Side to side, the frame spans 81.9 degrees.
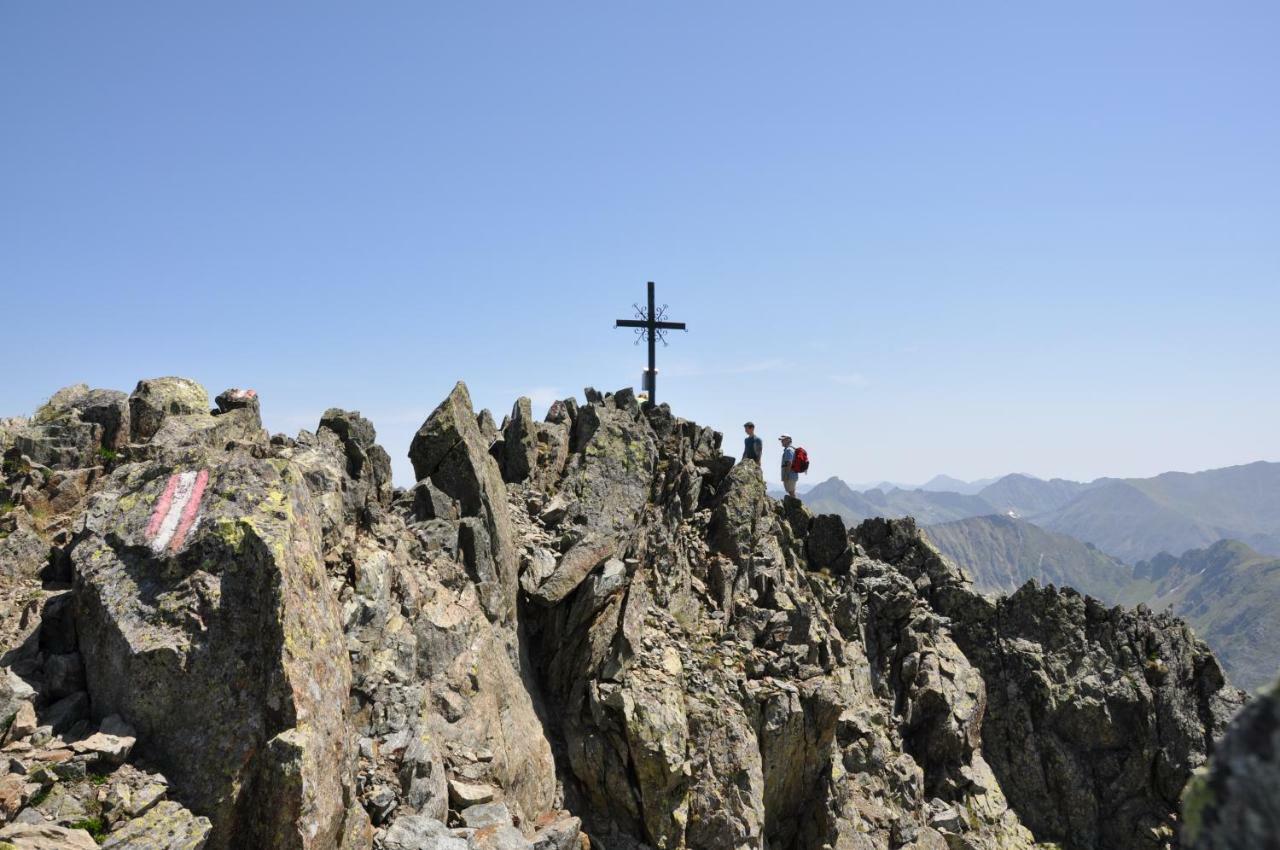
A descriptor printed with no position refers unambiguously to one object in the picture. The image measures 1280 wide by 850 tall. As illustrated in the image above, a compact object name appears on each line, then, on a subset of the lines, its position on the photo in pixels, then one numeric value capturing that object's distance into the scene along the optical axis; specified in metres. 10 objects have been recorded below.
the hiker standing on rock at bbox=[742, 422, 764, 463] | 34.50
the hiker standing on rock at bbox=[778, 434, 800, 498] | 35.75
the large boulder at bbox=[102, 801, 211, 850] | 11.37
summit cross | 39.12
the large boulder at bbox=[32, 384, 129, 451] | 20.19
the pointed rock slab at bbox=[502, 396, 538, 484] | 28.03
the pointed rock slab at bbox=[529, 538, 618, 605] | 24.22
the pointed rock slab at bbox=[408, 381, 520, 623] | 23.69
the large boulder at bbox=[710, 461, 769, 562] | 30.70
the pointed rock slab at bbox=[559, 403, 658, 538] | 27.39
